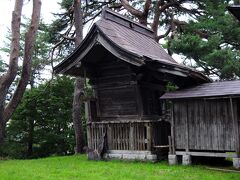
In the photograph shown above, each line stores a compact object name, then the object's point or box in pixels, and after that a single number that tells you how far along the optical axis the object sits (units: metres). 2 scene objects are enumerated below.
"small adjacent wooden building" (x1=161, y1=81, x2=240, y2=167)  11.20
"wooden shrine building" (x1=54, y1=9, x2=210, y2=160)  12.99
